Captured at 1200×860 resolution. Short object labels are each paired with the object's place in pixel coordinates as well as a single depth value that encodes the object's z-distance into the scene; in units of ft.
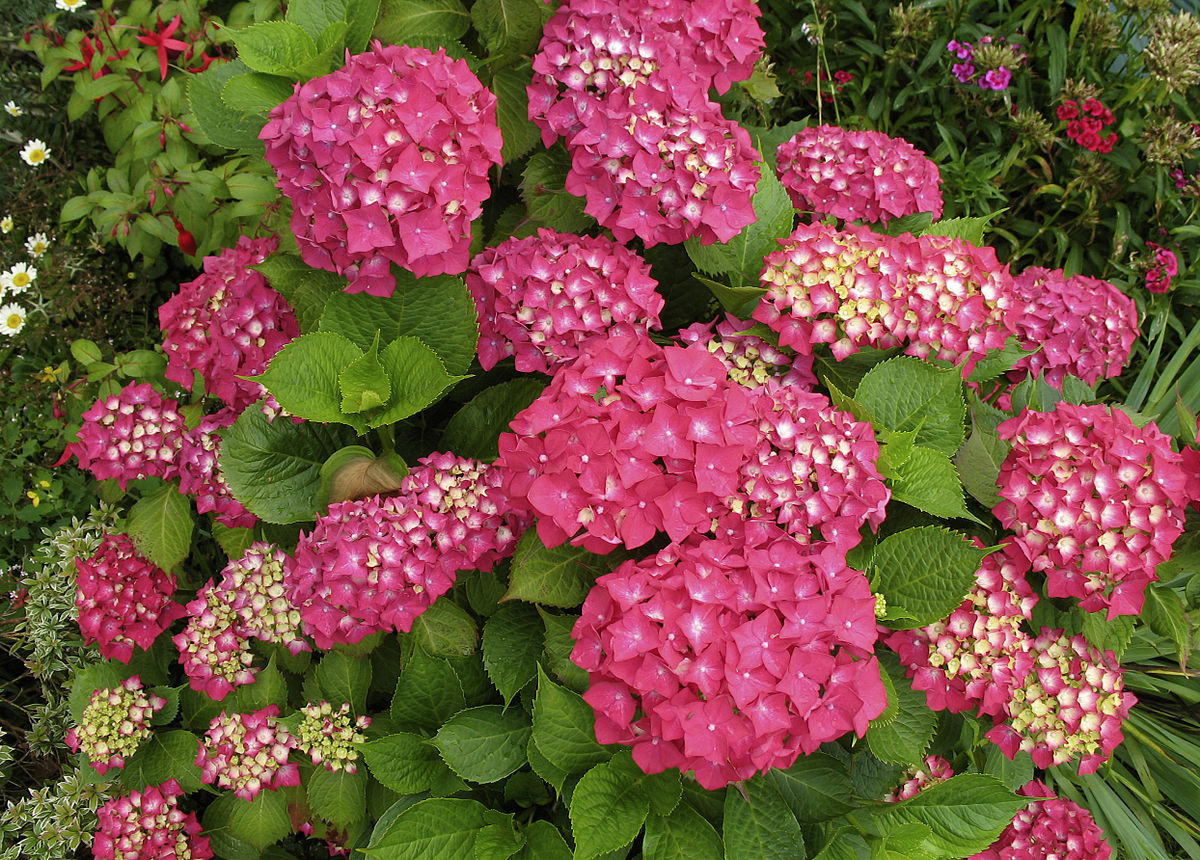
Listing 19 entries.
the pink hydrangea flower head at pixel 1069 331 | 3.12
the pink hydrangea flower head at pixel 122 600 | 3.15
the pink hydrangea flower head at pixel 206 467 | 2.96
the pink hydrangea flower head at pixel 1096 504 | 2.39
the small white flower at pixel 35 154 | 4.63
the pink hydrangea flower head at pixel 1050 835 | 2.93
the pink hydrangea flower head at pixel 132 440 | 3.07
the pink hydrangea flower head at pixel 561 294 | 2.57
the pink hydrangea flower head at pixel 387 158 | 2.37
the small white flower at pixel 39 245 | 4.54
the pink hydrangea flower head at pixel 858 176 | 2.93
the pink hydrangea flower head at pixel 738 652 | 2.09
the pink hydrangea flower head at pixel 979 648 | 2.47
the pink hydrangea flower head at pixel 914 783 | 2.82
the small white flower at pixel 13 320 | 4.35
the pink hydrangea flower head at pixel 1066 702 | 2.52
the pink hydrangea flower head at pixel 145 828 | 2.96
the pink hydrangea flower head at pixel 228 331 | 2.88
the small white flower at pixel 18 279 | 4.40
